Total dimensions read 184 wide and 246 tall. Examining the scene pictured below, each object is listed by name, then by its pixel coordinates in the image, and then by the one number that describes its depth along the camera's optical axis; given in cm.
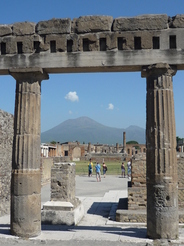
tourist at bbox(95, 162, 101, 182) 2452
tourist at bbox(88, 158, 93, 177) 2795
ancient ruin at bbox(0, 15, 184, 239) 709
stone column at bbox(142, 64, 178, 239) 695
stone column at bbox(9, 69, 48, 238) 727
